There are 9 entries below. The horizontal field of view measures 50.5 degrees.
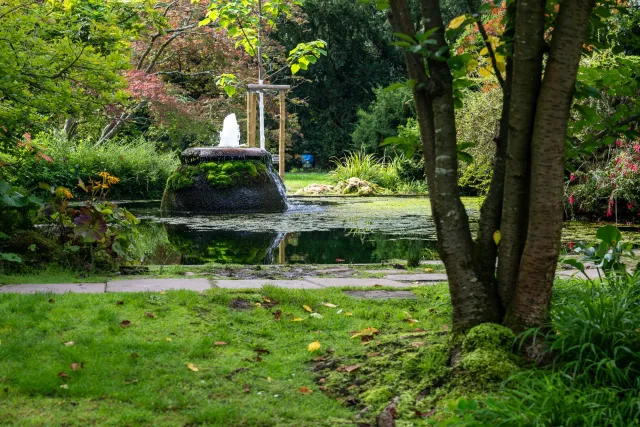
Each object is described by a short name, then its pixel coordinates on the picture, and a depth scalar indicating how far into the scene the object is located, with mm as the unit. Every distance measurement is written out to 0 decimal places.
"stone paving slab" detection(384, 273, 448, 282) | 5227
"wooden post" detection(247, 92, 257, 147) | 15804
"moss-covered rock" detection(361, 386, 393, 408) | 2729
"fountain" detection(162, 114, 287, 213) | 12062
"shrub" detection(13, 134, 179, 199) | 14812
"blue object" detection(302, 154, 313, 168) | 32206
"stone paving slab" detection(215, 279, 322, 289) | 4645
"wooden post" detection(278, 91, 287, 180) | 16375
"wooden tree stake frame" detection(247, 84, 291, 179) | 15086
